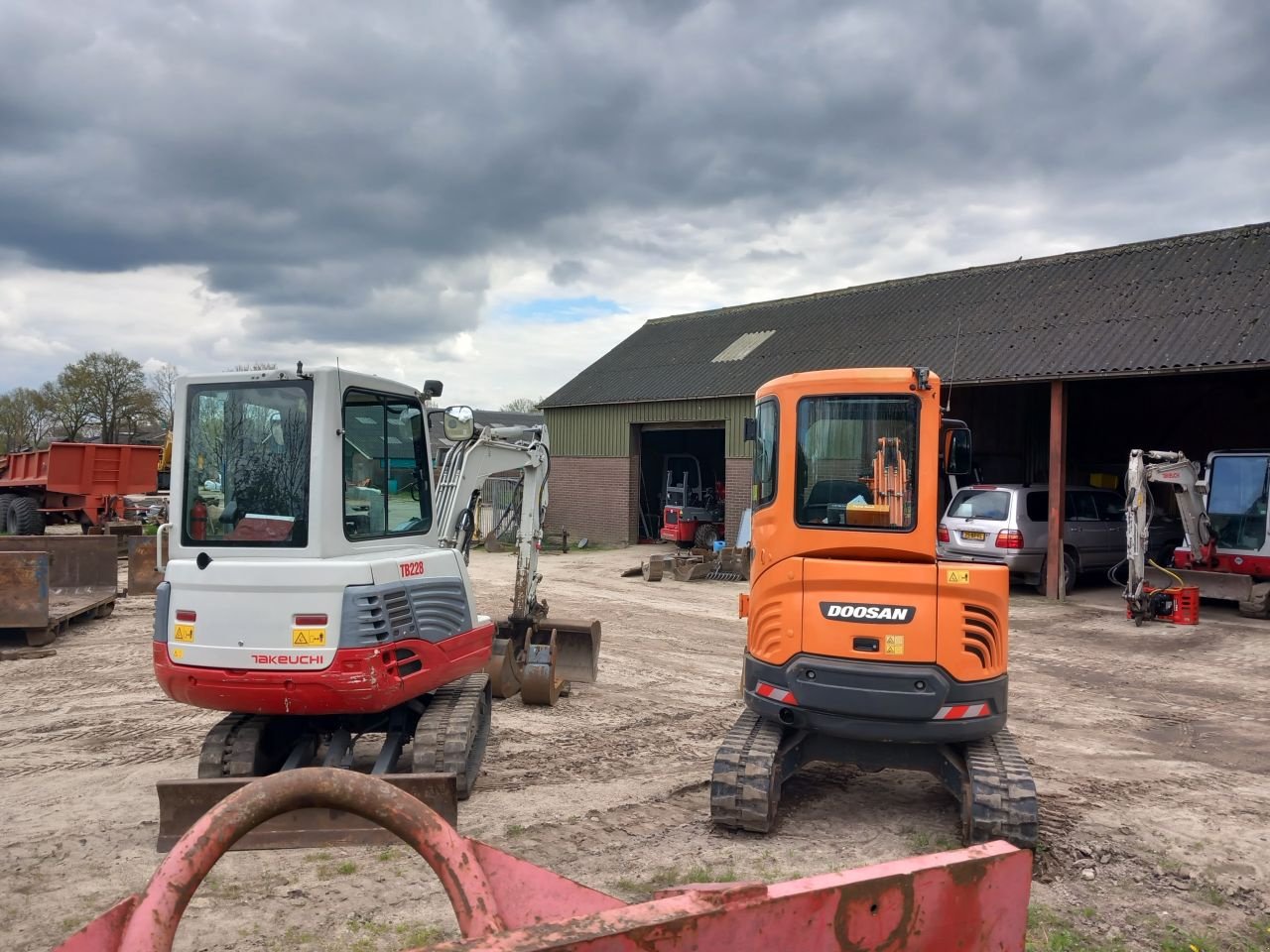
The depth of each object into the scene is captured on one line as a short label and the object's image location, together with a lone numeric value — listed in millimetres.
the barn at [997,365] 16406
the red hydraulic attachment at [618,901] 2164
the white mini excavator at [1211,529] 13898
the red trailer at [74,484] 21297
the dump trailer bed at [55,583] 11086
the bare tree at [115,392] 47062
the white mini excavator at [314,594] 5473
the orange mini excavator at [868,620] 5312
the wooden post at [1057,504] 15938
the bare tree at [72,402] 47219
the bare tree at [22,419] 48344
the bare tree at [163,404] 47344
